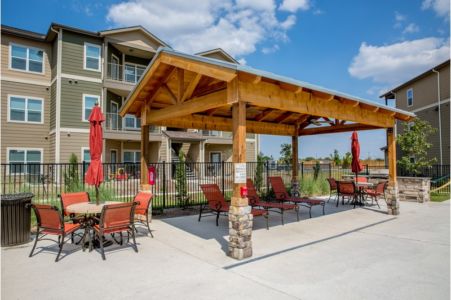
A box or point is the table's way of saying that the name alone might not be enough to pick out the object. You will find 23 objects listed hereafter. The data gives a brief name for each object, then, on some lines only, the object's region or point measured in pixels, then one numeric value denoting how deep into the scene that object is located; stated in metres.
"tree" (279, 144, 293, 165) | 36.98
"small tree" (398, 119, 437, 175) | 16.42
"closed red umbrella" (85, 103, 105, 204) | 5.90
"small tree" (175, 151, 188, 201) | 11.20
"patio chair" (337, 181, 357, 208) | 10.35
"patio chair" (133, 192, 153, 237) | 6.57
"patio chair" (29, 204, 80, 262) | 5.01
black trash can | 5.57
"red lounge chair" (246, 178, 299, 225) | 7.72
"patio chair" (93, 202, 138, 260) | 5.09
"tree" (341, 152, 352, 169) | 35.34
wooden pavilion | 5.09
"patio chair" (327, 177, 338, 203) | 11.62
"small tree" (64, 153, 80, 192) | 9.03
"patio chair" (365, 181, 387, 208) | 10.31
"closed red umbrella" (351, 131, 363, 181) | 11.00
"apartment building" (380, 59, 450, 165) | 19.52
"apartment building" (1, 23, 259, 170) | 16.67
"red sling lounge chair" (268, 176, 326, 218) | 8.82
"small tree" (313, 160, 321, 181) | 14.92
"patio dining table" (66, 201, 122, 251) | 5.31
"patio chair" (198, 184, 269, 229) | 7.66
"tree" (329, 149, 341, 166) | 38.12
